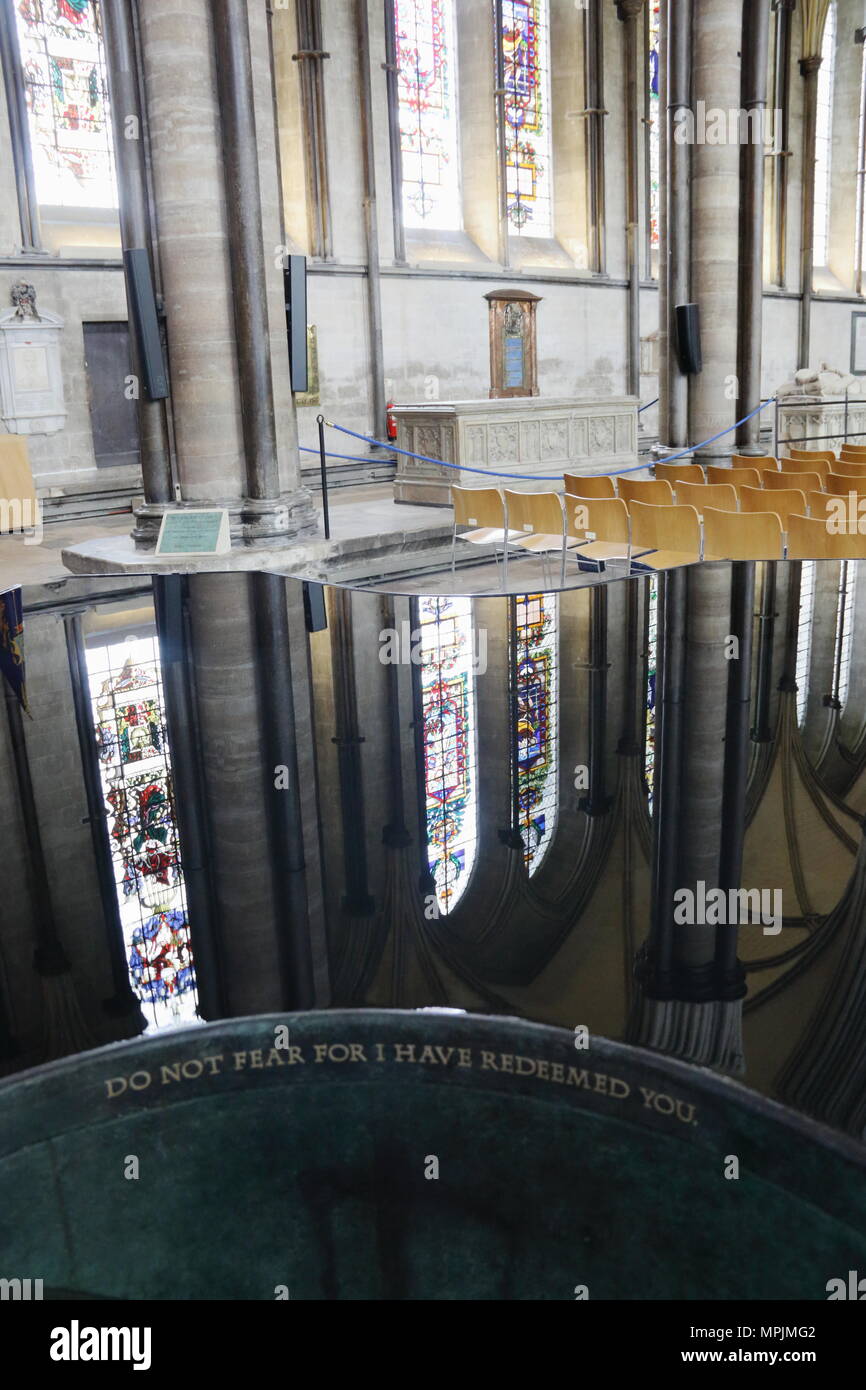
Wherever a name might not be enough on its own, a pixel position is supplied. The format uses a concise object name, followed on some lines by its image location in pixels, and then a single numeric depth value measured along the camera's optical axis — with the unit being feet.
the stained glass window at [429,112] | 65.36
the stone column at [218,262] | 31.60
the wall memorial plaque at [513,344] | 68.23
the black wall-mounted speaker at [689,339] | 48.11
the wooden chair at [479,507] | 32.19
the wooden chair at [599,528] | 28.40
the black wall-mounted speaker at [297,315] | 33.27
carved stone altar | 45.39
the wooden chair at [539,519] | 30.68
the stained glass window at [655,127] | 80.02
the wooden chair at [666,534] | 26.30
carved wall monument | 48.19
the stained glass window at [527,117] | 70.59
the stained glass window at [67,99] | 49.42
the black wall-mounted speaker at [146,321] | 32.17
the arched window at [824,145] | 95.96
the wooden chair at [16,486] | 43.03
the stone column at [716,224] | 45.93
